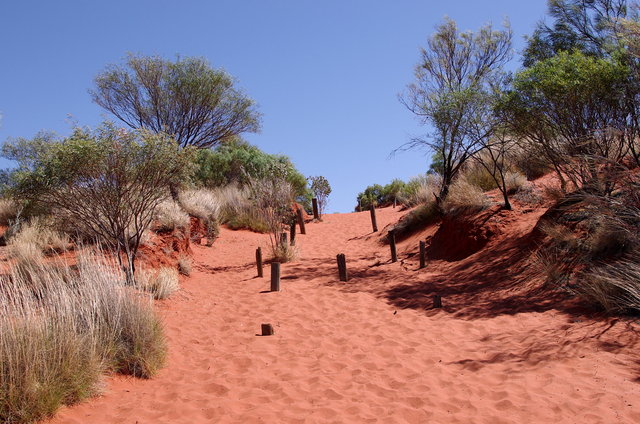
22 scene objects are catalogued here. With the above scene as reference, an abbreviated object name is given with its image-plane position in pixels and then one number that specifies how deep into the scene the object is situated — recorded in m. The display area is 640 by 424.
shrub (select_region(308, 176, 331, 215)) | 26.94
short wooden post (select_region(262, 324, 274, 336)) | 8.08
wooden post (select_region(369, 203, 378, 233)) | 19.09
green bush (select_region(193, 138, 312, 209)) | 26.70
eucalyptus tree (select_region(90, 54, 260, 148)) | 23.28
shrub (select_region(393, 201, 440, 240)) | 16.84
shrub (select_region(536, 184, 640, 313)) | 7.36
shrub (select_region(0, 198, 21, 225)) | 16.02
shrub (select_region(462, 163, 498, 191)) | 17.11
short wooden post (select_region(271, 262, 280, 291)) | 10.84
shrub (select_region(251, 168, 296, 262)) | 15.21
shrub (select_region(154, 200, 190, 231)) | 13.18
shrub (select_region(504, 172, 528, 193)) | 15.10
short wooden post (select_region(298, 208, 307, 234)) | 19.78
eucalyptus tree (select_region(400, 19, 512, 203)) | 14.52
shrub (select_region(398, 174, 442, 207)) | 18.93
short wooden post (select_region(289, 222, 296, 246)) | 16.06
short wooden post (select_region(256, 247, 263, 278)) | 12.50
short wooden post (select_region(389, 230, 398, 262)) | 13.62
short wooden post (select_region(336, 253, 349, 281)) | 11.73
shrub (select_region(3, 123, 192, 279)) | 9.91
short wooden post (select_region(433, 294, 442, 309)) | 9.24
